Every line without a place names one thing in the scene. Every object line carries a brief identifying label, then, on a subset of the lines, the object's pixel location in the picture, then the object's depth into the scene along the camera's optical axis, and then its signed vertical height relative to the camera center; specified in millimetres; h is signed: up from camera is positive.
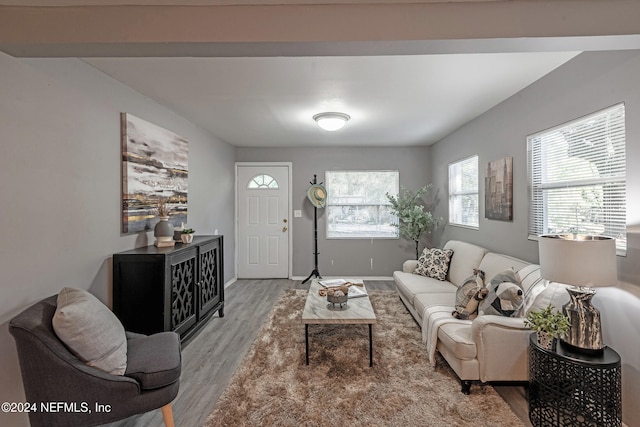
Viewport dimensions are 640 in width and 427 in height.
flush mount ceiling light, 3391 +1076
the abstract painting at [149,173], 2639 +395
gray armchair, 1426 -895
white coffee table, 2455 -895
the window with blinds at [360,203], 5410 +151
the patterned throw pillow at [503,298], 2195 -661
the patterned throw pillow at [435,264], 3764 -694
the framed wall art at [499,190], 3027 +235
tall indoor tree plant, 4797 -50
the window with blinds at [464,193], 3873 +266
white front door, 5438 -236
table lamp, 1605 -353
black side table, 1569 -989
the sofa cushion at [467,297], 2479 -752
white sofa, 2074 -936
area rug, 1868 -1308
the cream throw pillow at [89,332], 1500 -646
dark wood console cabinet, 2420 -667
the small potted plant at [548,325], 1733 -688
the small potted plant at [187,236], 3045 -255
